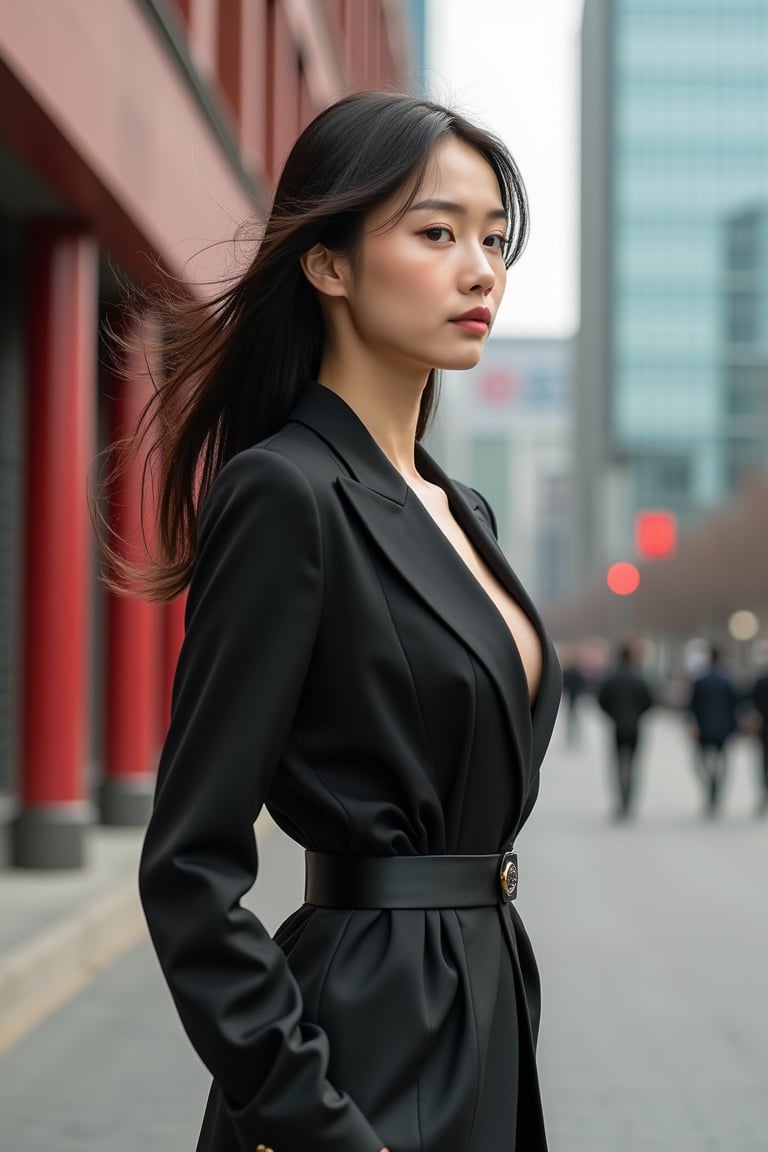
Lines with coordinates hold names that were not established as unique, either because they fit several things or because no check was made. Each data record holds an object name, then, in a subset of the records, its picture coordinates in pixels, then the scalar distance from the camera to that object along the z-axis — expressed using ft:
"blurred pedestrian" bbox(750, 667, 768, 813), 66.54
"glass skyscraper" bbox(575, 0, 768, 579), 419.19
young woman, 5.94
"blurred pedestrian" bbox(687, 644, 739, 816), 65.05
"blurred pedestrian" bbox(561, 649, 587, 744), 115.27
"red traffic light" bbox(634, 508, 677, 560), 299.58
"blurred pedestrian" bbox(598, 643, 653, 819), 63.26
